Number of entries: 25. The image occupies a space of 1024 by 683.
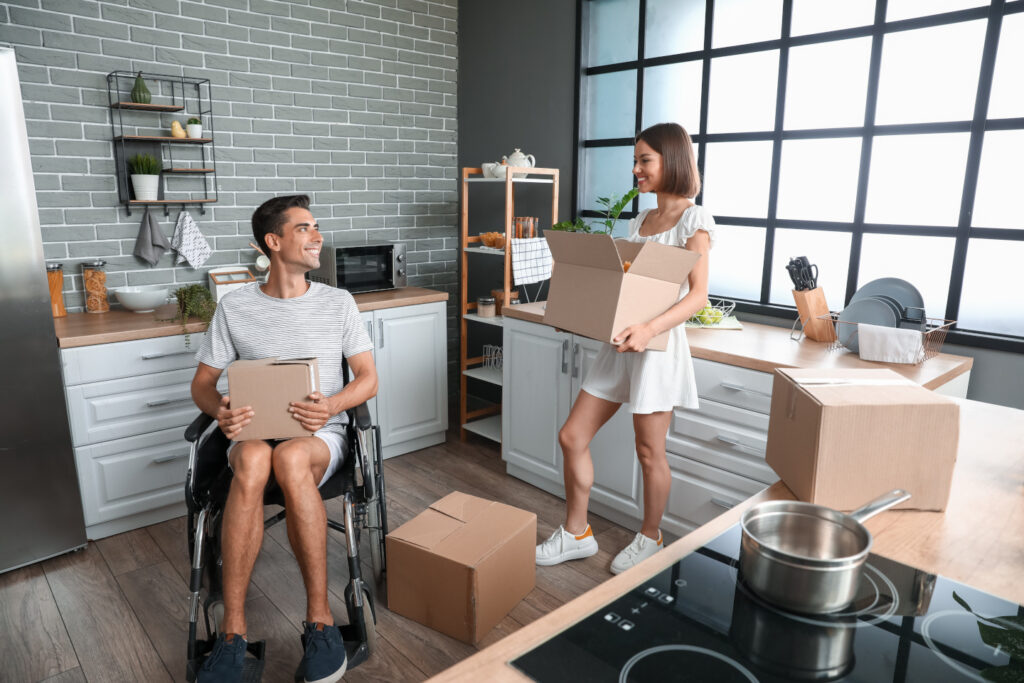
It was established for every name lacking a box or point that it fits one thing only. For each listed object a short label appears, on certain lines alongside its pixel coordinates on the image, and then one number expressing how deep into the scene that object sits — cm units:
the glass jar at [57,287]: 296
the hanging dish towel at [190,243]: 332
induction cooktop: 74
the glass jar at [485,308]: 371
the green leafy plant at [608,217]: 334
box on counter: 106
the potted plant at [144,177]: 311
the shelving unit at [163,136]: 310
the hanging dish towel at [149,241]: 321
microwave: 352
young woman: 220
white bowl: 307
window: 250
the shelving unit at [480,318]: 349
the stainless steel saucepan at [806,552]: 80
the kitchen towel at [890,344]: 231
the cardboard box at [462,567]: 215
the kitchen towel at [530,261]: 350
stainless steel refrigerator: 241
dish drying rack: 239
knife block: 264
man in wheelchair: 194
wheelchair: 194
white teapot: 351
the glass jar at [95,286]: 307
